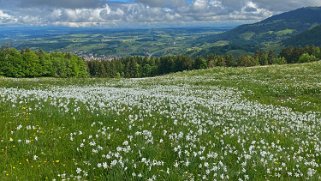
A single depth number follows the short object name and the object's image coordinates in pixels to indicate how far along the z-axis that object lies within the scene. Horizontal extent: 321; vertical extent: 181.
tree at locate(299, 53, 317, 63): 123.07
